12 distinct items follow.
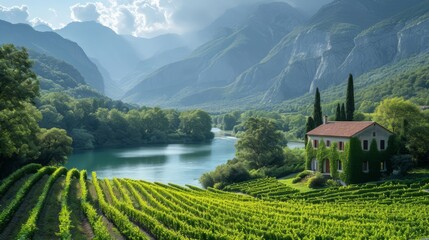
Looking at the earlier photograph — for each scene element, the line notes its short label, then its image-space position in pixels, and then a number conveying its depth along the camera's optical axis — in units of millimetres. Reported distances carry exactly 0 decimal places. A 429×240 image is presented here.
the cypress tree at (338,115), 79288
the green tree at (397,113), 72438
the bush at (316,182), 56781
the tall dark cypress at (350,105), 78688
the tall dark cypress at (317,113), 79250
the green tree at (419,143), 58562
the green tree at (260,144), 81375
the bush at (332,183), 56675
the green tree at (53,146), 78938
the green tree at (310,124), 79000
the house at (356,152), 56344
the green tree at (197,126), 176000
